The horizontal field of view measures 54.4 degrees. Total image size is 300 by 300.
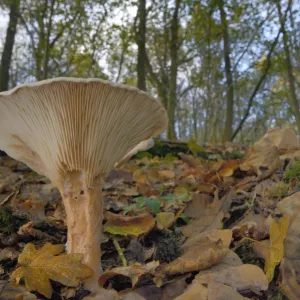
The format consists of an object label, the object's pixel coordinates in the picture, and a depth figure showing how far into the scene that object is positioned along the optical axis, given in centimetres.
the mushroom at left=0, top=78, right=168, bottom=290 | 22
